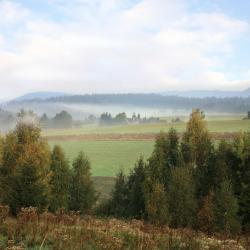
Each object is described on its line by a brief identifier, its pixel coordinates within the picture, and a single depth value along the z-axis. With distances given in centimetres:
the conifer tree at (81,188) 4747
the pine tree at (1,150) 4653
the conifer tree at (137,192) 4459
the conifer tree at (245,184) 4141
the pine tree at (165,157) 4556
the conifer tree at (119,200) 4588
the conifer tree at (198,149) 4662
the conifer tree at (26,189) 3875
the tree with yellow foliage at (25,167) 3894
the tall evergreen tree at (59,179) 4556
